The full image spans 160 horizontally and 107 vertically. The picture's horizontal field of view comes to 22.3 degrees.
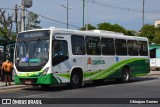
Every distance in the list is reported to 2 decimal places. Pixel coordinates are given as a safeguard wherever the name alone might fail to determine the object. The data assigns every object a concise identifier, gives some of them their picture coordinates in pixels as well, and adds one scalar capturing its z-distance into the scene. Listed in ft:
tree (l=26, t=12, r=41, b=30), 248.09
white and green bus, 62.18
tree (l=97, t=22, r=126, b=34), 287.28
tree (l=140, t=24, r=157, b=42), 224.53
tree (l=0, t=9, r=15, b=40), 162.61
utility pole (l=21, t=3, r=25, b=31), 86.96
